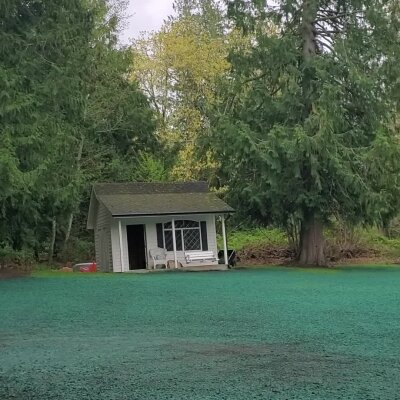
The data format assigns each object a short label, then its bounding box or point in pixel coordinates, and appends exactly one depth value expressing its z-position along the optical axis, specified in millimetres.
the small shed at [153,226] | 23016
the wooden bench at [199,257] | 23219
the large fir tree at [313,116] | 21172
